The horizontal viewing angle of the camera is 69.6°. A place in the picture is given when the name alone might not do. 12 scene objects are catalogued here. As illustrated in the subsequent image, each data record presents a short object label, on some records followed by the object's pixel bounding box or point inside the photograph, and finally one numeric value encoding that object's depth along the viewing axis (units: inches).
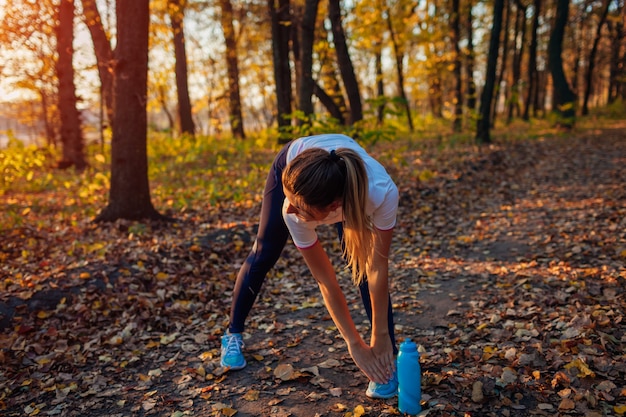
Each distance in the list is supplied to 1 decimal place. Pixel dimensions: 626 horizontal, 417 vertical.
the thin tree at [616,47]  813.2
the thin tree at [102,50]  422.3
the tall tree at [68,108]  463.8
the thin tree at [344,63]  438.9
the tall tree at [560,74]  610.9
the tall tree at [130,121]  255.4
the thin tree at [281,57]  426.9
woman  91.4
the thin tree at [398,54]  646.5
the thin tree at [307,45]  376.8
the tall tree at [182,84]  598.9
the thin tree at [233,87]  629.6
